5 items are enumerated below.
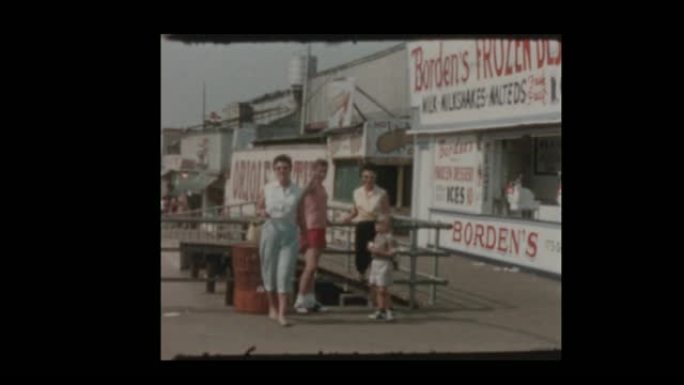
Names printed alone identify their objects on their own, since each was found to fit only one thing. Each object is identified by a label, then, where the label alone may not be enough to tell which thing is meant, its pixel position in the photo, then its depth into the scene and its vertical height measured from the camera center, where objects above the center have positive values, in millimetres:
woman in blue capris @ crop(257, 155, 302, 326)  7367 -420
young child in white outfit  7656 -688
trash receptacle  7531 -832
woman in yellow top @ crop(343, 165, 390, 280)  7548 -224
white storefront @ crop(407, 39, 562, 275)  9297 +488
